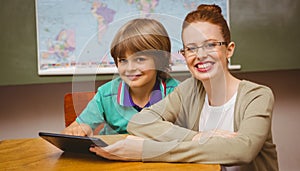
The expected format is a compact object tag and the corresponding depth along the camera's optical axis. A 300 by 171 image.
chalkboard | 2.23
